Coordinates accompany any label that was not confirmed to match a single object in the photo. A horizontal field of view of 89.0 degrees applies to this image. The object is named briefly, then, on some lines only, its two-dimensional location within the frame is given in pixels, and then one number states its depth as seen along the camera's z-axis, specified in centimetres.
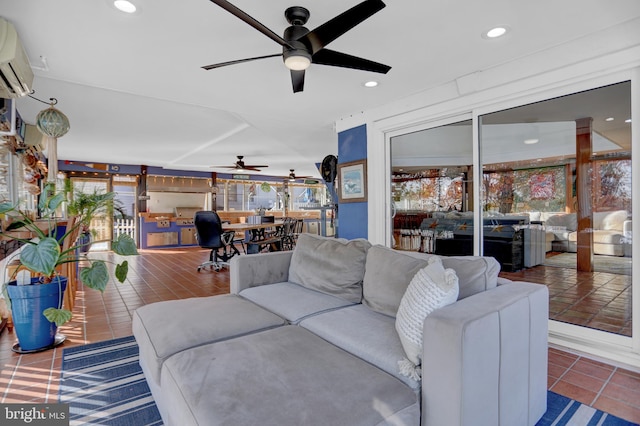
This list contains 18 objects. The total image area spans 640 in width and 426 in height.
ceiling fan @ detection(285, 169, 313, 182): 1088
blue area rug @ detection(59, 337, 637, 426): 164
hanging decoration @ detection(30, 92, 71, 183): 290
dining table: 550
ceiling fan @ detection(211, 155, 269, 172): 773
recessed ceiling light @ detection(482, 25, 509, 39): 226
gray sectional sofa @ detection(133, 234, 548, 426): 112
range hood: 946
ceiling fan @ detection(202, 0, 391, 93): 169
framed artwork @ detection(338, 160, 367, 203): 428
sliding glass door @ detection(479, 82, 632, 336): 241
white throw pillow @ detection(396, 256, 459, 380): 132
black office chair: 525
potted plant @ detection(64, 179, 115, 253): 270
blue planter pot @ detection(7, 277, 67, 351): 237
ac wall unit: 201
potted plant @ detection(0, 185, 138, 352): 212
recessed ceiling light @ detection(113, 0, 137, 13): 192
